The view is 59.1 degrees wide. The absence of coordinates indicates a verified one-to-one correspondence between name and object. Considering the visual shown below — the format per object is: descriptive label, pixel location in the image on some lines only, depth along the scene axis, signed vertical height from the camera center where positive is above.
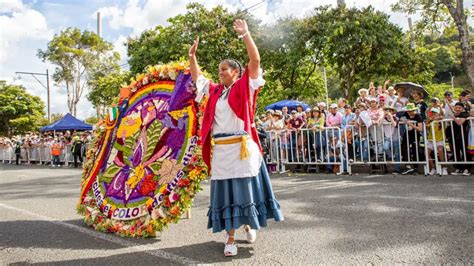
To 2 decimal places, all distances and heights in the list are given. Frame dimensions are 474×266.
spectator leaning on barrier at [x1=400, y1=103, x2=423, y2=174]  9.99 +0.51
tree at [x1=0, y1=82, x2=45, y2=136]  51.72 +7.61
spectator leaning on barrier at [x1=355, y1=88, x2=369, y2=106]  11.27 +1.68
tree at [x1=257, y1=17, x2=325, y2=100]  24.75 +6.66
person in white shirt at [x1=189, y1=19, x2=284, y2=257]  4.02 +0.08
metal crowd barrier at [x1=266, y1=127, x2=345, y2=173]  11.36 +0.37
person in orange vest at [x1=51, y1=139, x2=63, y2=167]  22.72 +0.96
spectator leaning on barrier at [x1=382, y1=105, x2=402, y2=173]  10.28 +0.47
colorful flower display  4.86 +0.10
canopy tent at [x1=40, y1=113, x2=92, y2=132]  26.38 +2.83
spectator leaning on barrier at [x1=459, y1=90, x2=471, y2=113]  9.57 +1.29
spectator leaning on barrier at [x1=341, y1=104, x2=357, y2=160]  11.17 +0.81
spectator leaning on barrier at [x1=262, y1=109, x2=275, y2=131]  13.29 +1.28
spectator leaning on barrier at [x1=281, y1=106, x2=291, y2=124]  14.30 +1.66
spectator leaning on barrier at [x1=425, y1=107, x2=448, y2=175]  9.60 +0.41
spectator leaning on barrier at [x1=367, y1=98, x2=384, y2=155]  10.57 +0.84
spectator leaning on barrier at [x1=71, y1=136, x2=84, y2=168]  20.83 +1.04
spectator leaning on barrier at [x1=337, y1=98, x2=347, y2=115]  12.09 +1.57
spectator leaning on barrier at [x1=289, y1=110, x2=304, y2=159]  12.25 +0.90
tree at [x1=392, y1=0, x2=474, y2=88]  14.29 +4.16
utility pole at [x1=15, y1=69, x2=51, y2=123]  41.06 +8.37
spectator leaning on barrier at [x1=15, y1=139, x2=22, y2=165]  27.09 +1.24
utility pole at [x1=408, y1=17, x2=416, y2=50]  18.14 +5.28
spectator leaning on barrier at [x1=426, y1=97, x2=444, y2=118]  9.89 +1.18
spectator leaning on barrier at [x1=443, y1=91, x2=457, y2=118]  10.00 +1.23
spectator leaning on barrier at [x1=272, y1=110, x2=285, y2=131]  13.09 +1.27
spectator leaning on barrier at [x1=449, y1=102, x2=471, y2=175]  9.20 +0.40
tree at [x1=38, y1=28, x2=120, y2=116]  38.12 +10.53
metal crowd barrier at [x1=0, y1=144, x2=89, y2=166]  22.70 +0.97
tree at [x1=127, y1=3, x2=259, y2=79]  24.81 +7.63
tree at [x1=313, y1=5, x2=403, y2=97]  22.59 +6.39
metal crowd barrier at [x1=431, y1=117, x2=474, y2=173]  9.18 +0.22
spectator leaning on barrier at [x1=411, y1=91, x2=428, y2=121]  10.29 +1.29
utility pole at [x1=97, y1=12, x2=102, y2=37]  43.13 +14.81
